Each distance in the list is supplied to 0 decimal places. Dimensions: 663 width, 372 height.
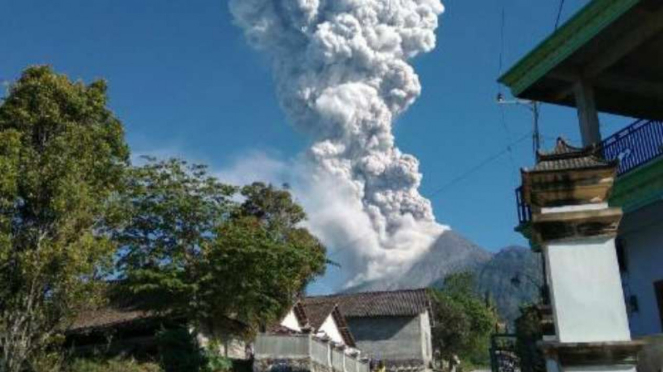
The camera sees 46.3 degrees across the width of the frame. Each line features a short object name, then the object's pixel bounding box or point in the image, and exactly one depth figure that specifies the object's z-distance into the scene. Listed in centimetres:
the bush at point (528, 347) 1684
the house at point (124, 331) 2778
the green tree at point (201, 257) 2697
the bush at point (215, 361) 2716
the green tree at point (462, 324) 5909
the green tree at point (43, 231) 1817
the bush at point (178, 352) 2639
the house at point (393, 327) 4800
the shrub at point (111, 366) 2333
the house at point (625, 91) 1216
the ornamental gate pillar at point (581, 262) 641
